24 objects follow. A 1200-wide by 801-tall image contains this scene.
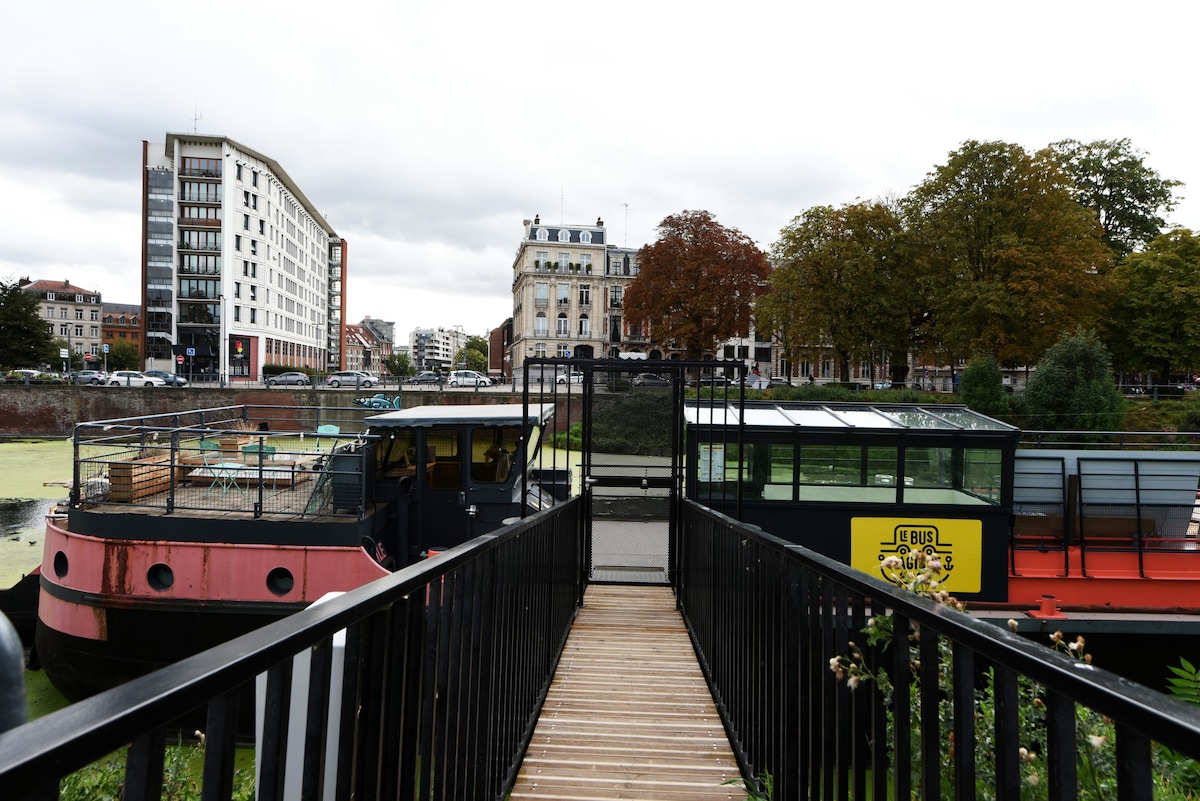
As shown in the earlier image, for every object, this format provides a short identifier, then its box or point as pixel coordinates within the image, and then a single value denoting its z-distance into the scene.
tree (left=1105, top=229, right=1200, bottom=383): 32.31
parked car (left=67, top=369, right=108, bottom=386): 41.38
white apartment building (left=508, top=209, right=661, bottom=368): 64.25
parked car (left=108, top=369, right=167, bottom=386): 40.15
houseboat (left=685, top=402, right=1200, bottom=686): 9.08
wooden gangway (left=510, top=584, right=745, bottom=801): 3.30
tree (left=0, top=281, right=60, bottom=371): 52.03
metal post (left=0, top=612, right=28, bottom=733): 1.48
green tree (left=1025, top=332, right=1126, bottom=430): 22.16
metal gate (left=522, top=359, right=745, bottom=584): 6.82
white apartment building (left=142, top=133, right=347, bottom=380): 54.59
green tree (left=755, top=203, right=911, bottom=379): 34.06
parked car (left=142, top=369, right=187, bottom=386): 41.31
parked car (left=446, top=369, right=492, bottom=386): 45.49
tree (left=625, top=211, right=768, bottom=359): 43.44
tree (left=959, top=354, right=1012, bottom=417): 24.95
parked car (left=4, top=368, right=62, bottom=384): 39.97
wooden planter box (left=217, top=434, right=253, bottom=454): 14.19
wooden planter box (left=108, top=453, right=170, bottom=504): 9.62
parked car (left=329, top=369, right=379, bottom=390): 42.95
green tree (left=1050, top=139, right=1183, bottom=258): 38.25
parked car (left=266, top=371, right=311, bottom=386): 42.44
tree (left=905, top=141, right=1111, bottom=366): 29.33
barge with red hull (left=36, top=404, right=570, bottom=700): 9.01
